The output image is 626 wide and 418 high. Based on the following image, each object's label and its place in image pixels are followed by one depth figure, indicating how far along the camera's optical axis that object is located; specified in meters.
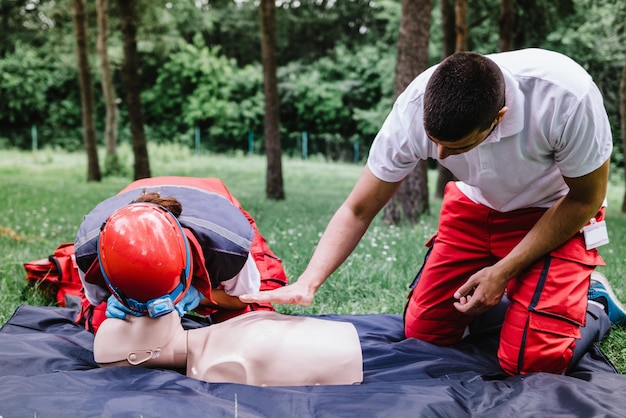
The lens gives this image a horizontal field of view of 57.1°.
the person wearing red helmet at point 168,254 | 2.05
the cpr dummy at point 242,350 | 2.23
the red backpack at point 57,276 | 3.52
